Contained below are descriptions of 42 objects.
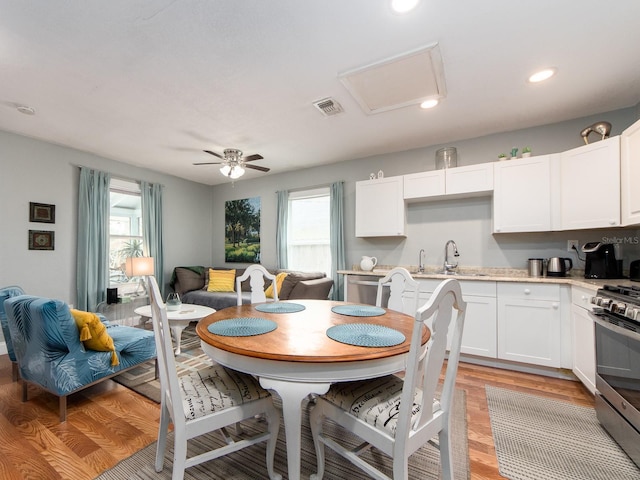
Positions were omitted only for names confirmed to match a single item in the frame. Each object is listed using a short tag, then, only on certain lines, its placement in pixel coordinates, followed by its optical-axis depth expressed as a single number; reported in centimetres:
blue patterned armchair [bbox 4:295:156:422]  193
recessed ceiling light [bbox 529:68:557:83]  222
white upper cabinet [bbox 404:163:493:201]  317
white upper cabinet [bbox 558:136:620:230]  246
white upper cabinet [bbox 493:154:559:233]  290
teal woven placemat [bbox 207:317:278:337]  145
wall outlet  300
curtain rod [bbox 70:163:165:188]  392
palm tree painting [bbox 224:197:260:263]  540
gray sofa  371
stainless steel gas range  157
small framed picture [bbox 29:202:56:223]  351
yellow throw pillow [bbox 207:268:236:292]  490
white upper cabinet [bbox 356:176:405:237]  370
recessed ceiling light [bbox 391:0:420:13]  159
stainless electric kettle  287
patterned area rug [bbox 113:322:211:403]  243
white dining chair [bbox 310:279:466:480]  109
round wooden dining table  118
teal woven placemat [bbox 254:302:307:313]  199
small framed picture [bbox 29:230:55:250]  350
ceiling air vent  267
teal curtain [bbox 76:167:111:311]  388
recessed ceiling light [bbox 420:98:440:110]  263
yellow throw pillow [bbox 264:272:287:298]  407
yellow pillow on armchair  205
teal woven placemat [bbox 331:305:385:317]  188
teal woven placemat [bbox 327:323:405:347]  130
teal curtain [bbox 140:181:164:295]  468
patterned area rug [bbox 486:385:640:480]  154
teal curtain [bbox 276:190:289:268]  496
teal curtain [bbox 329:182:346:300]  432
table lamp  400
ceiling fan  353
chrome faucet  352
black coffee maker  261
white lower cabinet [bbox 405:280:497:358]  285
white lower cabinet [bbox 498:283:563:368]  261
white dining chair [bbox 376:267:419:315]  234
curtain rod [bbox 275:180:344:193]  462
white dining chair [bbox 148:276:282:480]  124
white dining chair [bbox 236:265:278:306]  260
